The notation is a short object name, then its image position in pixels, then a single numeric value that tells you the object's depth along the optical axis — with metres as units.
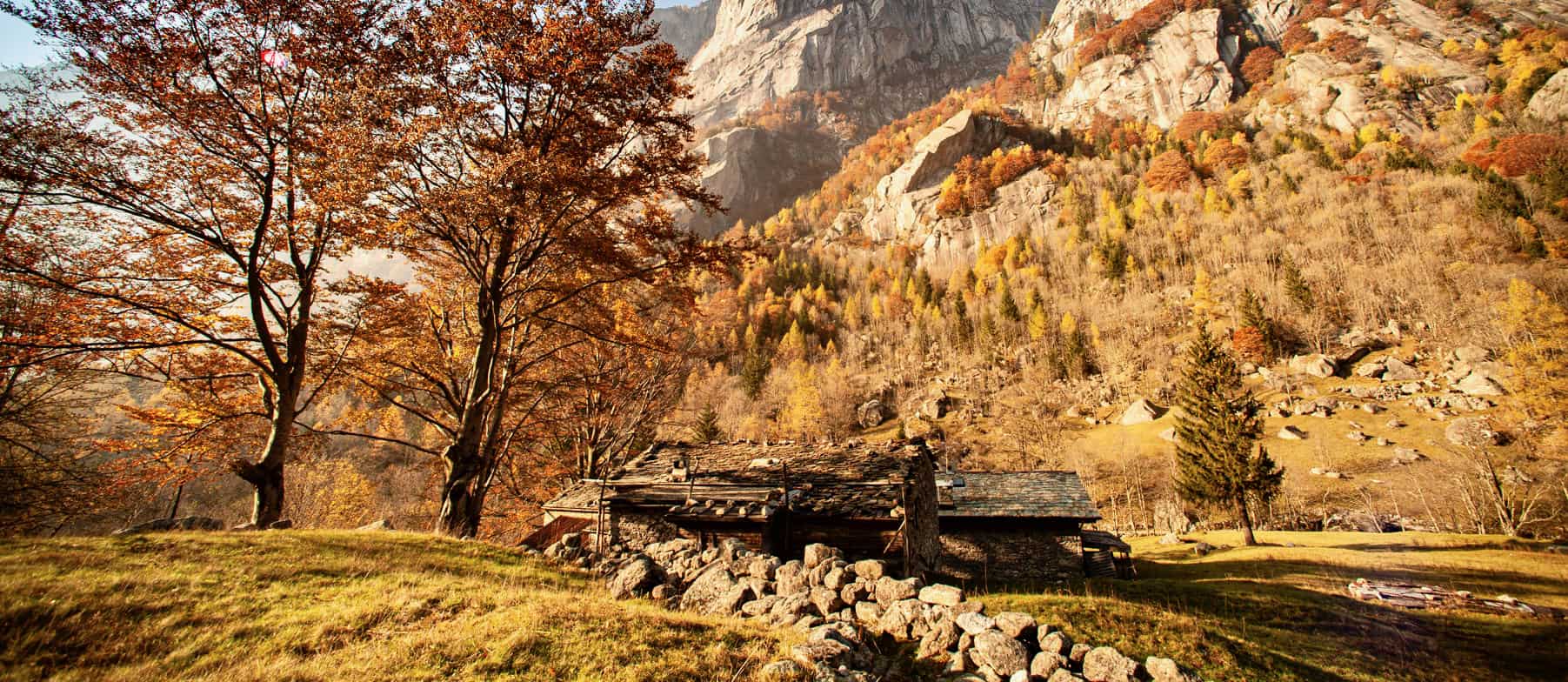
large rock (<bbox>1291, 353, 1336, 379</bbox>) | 58.12
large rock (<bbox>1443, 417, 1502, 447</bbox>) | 40.34
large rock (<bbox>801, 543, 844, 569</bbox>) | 10.45
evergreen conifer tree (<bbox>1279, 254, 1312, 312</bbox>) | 70.06
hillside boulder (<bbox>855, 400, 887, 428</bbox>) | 72.81
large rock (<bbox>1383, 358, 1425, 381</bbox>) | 53.56
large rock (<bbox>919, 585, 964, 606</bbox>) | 8.36
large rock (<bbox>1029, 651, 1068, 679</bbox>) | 6.43
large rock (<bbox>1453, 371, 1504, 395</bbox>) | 46.78
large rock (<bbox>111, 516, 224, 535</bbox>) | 9.38
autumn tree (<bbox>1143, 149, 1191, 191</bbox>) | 112.94
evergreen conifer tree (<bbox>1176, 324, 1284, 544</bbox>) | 33.50
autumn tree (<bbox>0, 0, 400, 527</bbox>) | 9.11
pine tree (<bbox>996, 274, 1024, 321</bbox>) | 88.56
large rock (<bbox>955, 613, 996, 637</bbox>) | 7.20
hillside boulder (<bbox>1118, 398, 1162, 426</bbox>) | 58.72
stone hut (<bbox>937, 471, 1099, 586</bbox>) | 21.86
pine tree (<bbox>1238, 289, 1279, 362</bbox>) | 64.94
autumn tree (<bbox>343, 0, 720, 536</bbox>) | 10.21
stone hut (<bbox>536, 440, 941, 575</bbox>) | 15.06
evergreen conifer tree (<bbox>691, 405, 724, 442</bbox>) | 47.31
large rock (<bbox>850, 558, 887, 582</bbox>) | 9.33
